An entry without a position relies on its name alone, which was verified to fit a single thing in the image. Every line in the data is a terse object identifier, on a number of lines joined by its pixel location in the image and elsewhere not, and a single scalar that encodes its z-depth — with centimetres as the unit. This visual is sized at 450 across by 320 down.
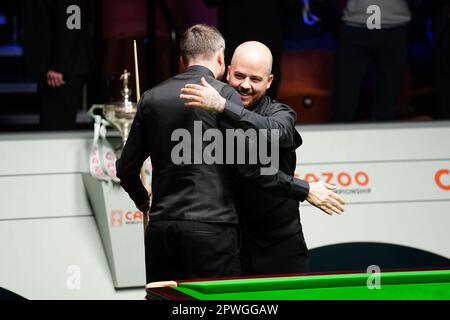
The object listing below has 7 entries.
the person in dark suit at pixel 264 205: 758
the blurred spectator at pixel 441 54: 1239
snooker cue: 815
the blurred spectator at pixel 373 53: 1190
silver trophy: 1041
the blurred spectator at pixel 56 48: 1116
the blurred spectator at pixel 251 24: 1130
